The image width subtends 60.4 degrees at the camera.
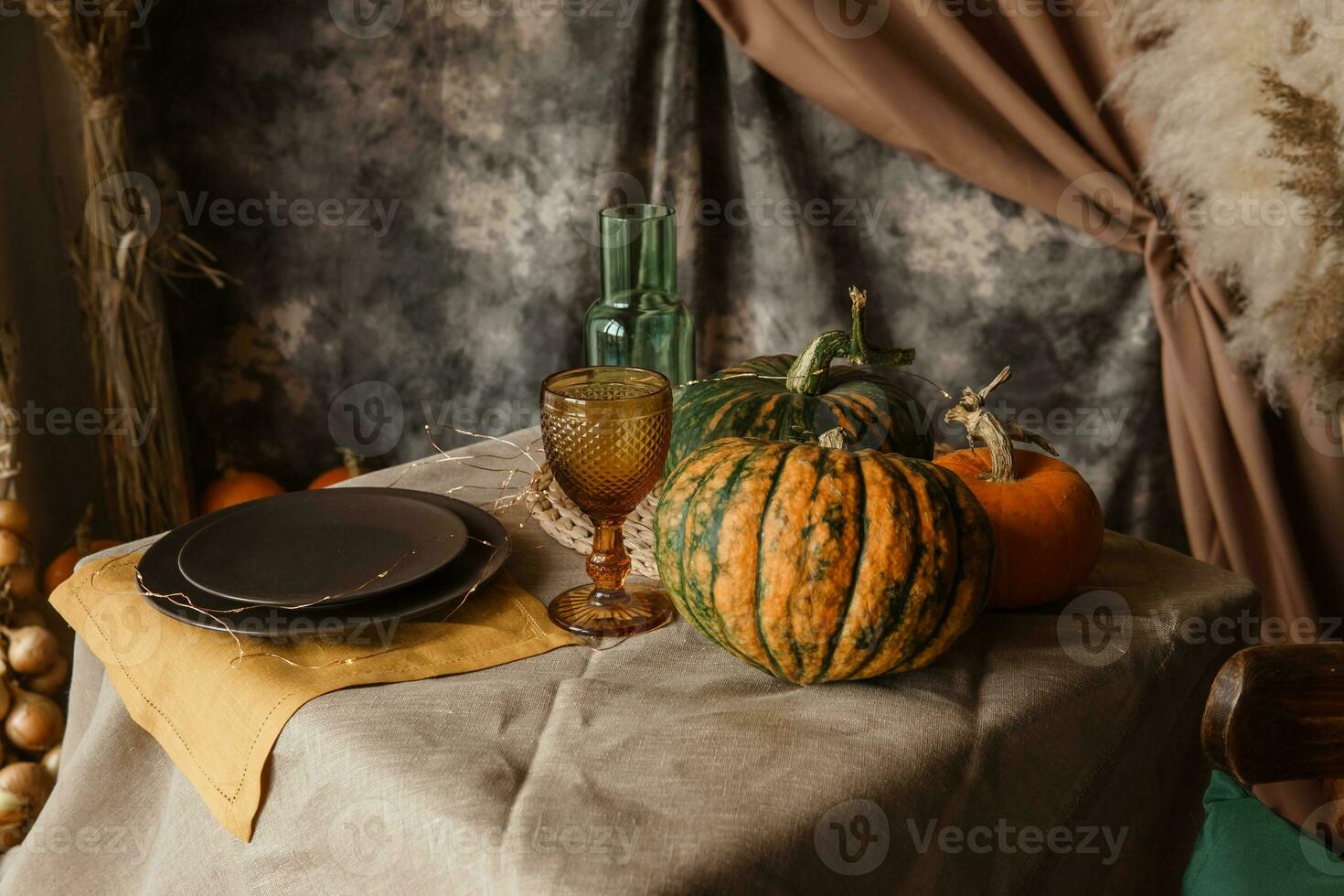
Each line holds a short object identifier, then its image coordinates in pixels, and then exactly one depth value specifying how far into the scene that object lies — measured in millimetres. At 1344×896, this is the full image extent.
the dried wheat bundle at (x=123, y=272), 1996
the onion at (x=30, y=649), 1855
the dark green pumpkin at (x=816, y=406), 1072
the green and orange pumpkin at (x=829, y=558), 824
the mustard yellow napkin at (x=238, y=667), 866
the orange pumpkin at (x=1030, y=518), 977
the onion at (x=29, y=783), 1790
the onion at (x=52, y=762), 1833
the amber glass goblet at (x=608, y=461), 931
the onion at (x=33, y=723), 1831
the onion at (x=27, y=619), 1906
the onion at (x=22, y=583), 1901
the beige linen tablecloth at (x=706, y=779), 732
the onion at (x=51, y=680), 1891
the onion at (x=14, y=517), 1896
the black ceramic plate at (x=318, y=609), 909
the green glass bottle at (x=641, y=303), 1321
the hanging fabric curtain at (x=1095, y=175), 1630
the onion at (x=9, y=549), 1880
